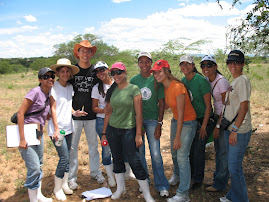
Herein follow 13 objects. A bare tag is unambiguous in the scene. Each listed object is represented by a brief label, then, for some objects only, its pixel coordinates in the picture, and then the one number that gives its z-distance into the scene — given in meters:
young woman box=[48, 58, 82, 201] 3.37
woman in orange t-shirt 3.05
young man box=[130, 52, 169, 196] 3.38
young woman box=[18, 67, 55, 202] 3.03
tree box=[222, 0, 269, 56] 4.05
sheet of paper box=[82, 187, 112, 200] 3.62
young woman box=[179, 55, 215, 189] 3.25
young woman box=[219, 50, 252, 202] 2.72
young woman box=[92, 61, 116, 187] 3.66
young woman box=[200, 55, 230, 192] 3.25
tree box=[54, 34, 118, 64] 32.41
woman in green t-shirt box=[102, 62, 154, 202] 3.19
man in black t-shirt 3.81
